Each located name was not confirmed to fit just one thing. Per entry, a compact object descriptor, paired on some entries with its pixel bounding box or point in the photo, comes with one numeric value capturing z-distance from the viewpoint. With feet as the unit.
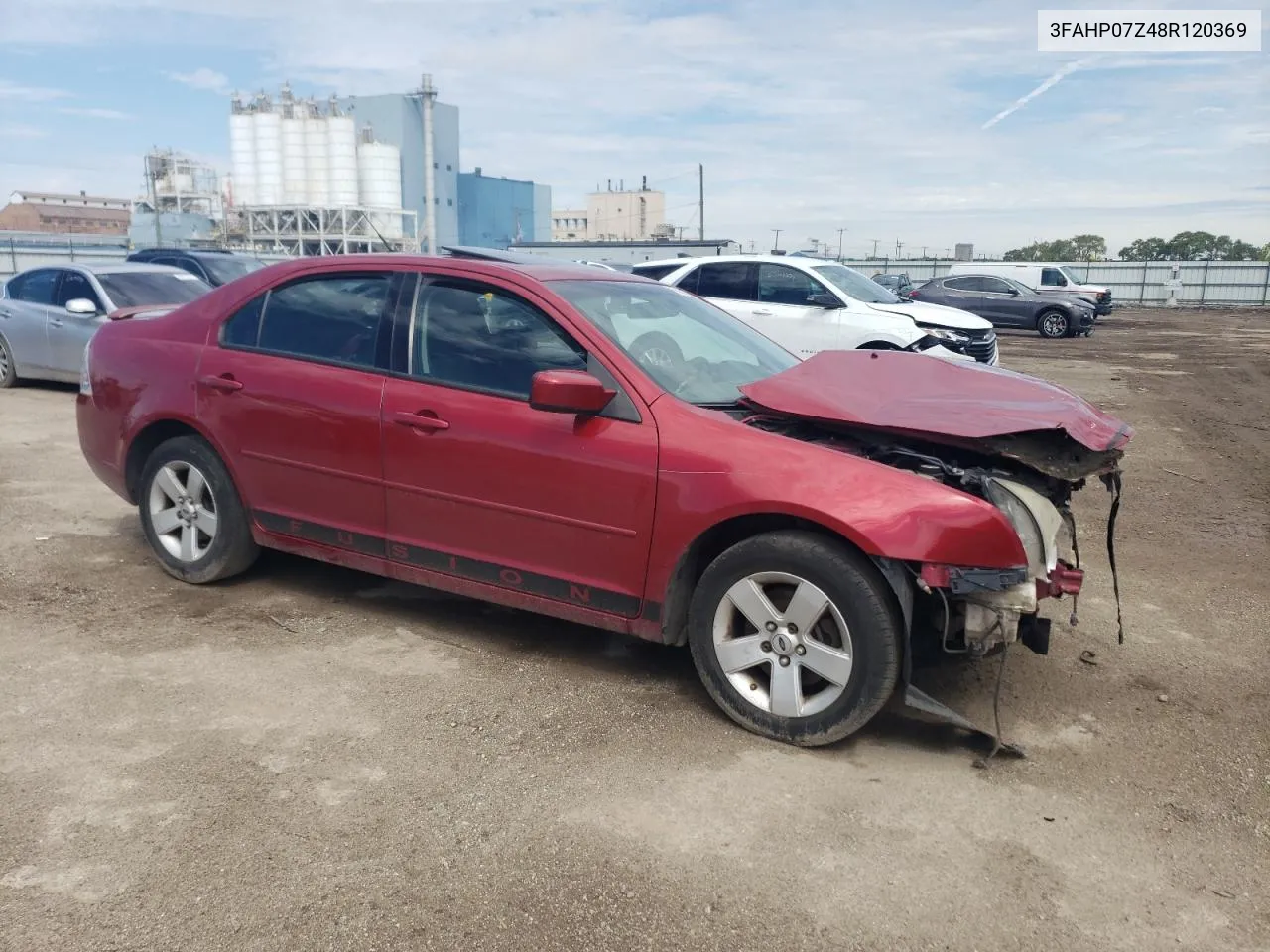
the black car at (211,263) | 48.30
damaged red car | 11.14
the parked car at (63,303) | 36.22
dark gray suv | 83.15
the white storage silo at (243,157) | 205.16
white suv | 36.24
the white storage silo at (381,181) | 212.43
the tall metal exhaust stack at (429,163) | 226.38
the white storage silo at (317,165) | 206.28
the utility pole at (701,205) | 235.40
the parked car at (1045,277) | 97.45
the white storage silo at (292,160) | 206.80
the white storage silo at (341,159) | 205.98
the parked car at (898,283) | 97.93
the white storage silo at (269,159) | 205.16
